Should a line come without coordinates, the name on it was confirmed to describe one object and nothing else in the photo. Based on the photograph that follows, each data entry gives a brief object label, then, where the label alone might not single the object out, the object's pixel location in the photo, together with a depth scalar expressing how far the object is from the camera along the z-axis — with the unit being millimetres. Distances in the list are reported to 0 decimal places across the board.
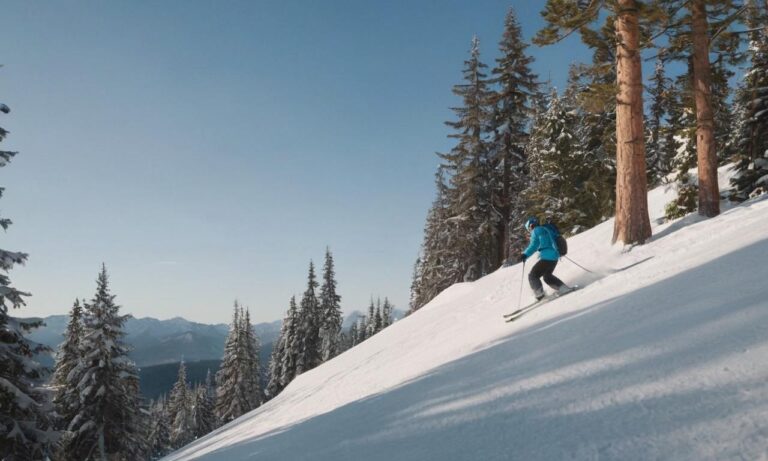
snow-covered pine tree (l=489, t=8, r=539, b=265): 25828
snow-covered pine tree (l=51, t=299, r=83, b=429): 24734
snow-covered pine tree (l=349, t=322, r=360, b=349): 85312
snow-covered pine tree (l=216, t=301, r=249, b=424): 46938
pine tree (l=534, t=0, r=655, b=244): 10102
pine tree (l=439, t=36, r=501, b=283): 26828
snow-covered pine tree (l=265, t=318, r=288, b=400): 51844
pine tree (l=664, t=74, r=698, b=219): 12273
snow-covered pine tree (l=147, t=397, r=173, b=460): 56706
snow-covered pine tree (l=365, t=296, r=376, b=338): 71688
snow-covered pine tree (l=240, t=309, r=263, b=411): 47969
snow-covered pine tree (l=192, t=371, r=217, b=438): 56031
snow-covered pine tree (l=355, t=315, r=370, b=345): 77769
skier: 8359
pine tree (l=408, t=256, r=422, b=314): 47369
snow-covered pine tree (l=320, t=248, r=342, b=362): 52750
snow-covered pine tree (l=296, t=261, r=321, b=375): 48319
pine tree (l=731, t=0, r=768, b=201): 14461
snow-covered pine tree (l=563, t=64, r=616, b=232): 22609
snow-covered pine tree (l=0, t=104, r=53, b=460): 10836
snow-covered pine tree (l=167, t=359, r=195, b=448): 55406
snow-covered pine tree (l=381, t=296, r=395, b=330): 74144
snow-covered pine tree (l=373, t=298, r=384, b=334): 69850
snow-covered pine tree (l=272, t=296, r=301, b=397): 48719
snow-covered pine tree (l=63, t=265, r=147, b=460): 20375
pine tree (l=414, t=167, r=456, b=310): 29498
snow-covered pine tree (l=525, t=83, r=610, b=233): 22812
